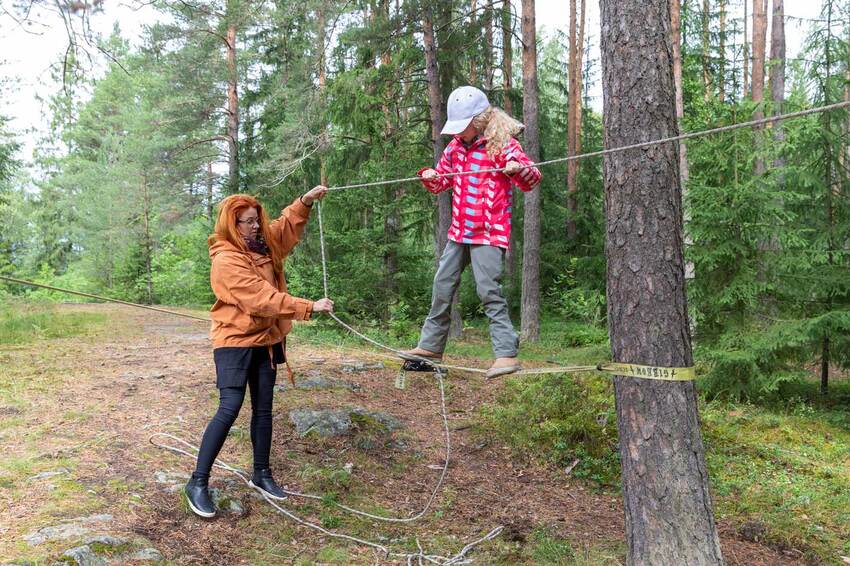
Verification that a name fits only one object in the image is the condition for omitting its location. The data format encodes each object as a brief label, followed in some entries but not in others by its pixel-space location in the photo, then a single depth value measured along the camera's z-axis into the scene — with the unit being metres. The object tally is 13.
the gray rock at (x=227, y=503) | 3.82
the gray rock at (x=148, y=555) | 3.16
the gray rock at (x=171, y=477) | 4.02
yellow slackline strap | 3.18
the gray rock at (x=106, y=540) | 3.16
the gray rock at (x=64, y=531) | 3.15
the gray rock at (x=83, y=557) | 3.01
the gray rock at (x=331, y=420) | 5.20
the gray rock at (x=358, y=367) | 7.40
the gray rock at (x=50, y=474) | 3.86
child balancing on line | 3.87
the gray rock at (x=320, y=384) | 6.25
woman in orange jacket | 3.53
